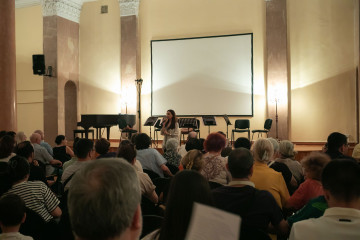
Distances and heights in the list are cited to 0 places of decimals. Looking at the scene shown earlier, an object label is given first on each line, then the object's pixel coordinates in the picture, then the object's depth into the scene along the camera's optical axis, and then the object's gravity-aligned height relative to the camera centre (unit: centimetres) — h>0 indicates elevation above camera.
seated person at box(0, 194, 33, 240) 203 -54
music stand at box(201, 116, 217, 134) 998 -10
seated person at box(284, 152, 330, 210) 261 -48
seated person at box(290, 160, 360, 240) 161 -42
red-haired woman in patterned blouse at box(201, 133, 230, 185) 329 -47
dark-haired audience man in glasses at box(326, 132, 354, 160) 393 -30
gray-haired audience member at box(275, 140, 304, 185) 382 -46
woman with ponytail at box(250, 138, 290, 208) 284 -51
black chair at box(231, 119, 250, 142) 1052 -20
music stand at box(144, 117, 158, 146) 1002 -9
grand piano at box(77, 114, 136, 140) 1029 -8
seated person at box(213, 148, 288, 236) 219 -53
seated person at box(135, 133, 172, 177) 436 -52
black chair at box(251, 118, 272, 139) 1031 -23
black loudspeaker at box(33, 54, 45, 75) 1168 +176
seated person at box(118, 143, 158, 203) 318 -55
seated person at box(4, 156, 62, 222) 260 -53
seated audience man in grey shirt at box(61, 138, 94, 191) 344 -36
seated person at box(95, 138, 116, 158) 408 -32
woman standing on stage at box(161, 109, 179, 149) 814 -21
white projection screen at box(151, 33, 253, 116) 1150 +136
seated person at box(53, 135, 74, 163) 567 -54
